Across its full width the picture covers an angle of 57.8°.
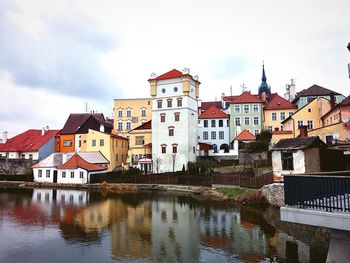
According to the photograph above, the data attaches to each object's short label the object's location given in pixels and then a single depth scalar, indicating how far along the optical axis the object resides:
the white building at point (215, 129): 58.53
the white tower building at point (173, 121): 50.19
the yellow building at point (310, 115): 48.28
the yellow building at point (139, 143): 54.66
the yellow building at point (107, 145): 55.50
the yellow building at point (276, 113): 56.57
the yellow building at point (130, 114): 67.88
